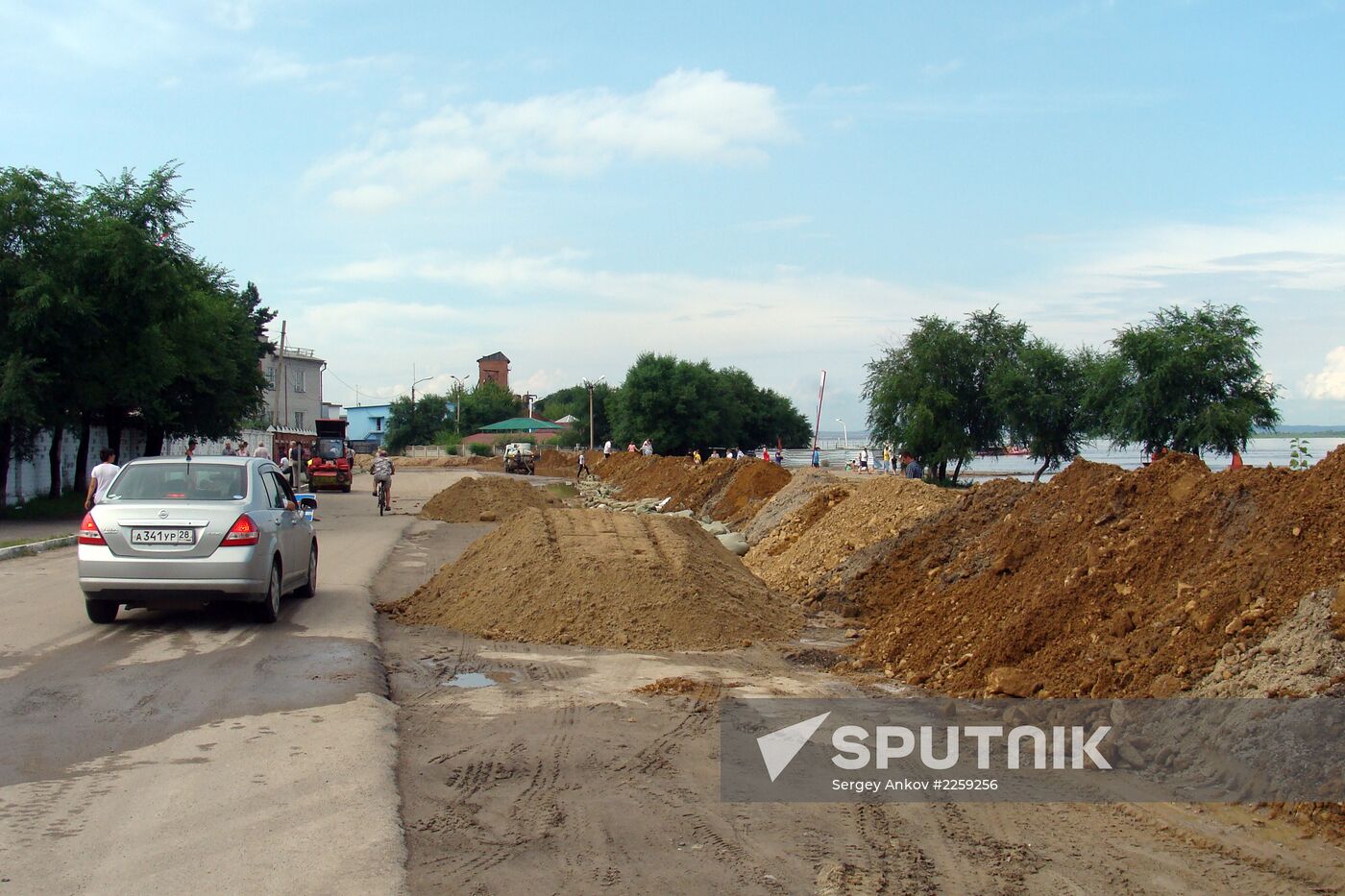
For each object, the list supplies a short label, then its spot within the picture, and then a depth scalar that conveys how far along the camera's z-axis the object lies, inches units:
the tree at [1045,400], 1947.6
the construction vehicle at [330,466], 1785.3
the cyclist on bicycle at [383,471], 1254.9
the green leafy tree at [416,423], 4862.2
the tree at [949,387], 2015.3
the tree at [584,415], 4303.6
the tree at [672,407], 3314.5
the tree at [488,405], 5398.6
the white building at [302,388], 3801.7
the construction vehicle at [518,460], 2861.7
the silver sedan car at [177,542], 399.2
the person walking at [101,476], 644.1
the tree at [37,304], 943.0
